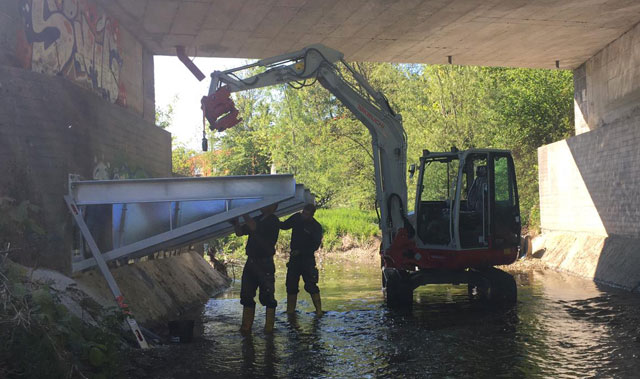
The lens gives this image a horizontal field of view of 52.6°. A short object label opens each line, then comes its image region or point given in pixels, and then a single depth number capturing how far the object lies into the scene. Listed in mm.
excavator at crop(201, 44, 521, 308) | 12492
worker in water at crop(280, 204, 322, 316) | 12242
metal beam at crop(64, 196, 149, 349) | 9242
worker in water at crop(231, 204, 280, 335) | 10258
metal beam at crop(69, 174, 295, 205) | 9750
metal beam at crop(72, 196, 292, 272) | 9914
